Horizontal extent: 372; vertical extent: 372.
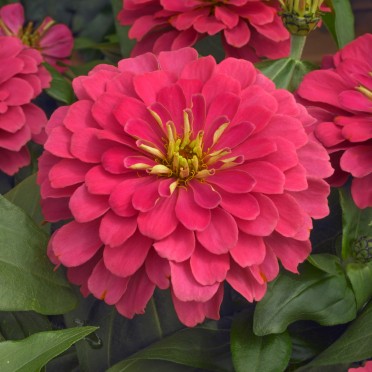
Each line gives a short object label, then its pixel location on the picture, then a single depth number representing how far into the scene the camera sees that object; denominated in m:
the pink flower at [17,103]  0.41
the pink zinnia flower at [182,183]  0.32
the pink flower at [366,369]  0.33
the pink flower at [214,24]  0.41
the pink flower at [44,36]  0.52
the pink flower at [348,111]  0.35
